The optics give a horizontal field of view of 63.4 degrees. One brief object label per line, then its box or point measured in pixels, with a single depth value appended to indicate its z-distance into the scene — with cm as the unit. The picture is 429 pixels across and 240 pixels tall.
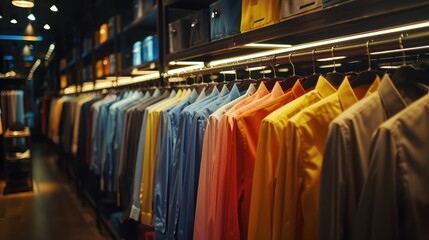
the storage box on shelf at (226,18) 194
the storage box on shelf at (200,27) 226
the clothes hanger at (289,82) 150
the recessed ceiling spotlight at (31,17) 449
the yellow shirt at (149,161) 215
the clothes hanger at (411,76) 104
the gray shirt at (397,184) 79
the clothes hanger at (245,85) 183
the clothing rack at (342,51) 102
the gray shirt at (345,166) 91
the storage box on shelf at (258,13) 156
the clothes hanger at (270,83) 161
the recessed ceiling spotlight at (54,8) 459
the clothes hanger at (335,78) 131
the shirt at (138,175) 226
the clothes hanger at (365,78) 117
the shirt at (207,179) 147
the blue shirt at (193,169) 165
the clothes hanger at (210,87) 202
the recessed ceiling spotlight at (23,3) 389
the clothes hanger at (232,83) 188
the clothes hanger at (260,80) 166
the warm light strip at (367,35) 107
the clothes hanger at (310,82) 142
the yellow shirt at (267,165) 115
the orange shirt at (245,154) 135
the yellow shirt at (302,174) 107
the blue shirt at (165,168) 191
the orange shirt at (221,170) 137
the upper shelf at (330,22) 103
